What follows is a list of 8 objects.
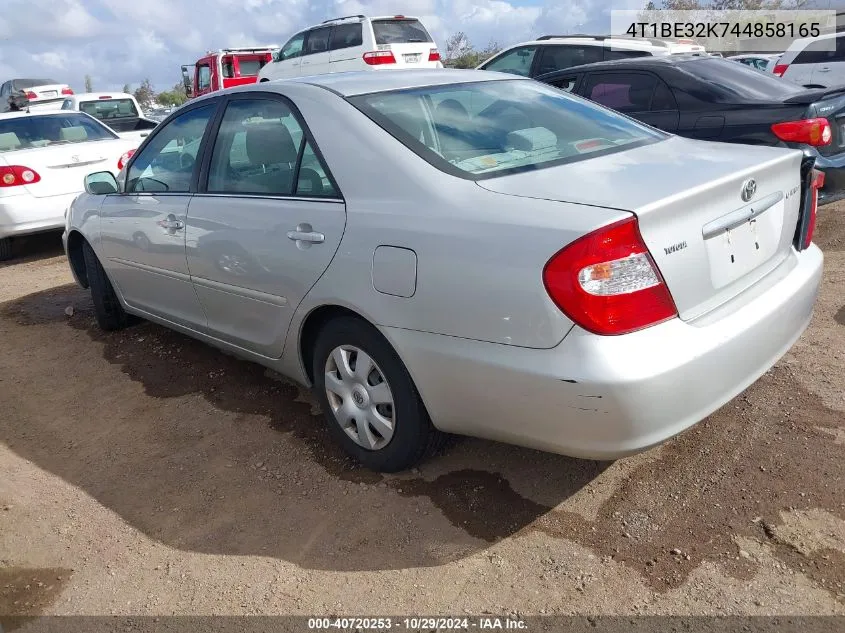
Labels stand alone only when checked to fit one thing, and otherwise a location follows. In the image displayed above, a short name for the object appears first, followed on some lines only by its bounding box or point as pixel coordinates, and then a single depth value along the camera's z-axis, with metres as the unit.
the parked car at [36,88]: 23.35
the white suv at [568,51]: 10.02
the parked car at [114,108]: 13.59
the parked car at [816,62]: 10.98
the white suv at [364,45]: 14.91
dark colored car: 5.48
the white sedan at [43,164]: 7.53
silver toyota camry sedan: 2.25
